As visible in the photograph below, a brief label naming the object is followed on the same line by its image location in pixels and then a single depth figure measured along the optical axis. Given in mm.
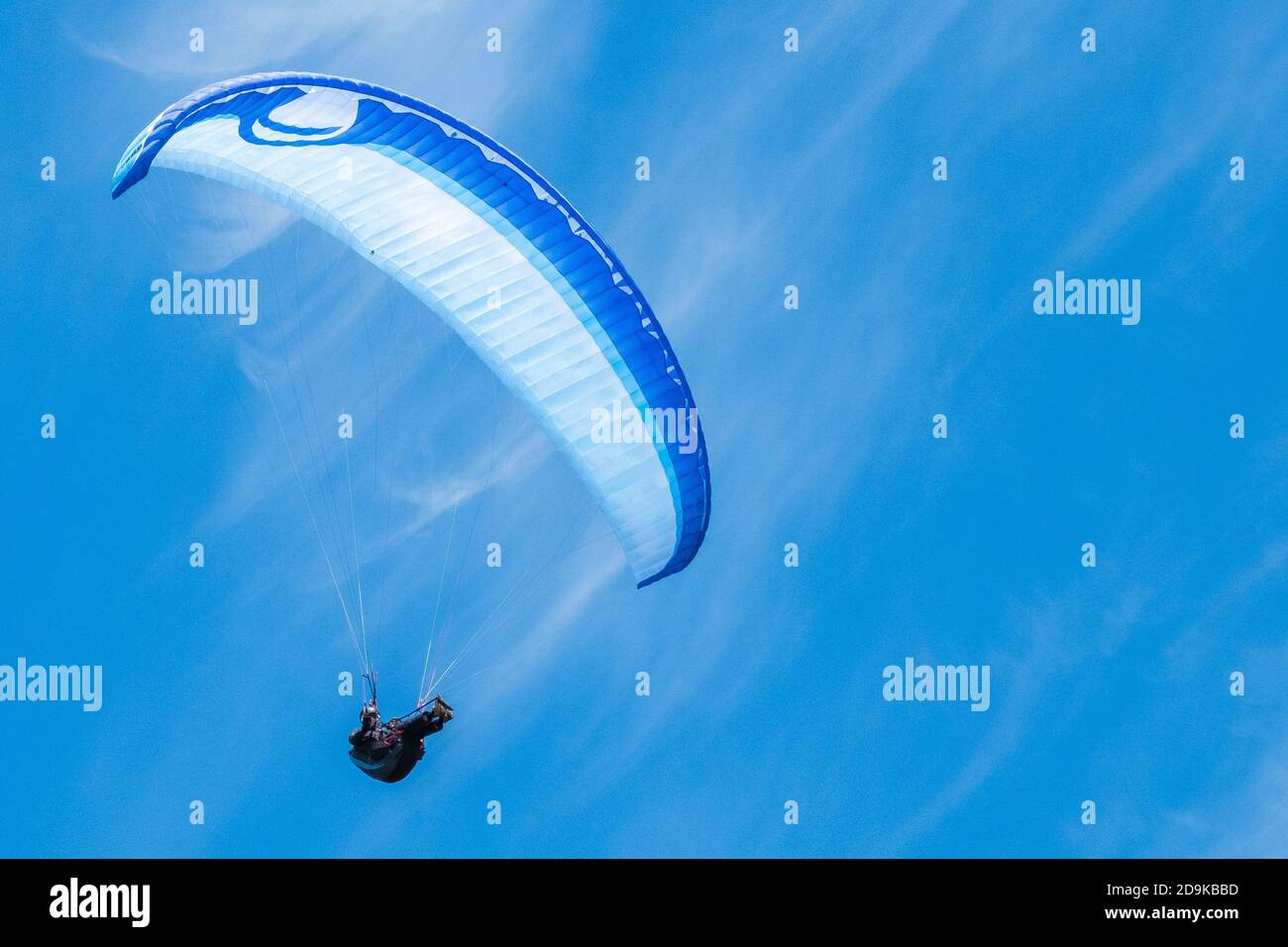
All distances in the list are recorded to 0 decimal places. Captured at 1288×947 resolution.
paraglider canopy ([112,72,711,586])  28469
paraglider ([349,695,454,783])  28844
